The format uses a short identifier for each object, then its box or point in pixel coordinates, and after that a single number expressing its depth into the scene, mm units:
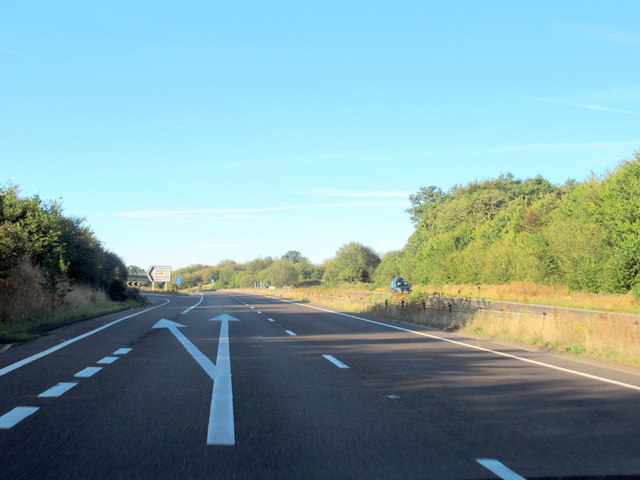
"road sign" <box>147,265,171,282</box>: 87625
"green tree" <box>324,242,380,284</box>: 124825
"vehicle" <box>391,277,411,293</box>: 57975
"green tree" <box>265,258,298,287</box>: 170125
